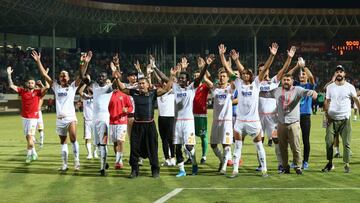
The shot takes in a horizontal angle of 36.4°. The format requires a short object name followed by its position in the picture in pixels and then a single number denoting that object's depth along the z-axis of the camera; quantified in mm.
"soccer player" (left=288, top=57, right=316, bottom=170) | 12828
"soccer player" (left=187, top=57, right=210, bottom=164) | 13664
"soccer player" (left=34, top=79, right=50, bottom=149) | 18922
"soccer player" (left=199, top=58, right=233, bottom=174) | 12234
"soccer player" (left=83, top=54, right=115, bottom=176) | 12578
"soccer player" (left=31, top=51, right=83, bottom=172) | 12688
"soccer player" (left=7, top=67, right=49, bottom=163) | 15030
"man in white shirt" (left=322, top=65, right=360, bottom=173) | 12141
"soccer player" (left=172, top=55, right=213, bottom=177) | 11930
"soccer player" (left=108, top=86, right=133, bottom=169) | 13008
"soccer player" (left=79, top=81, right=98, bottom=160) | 15491
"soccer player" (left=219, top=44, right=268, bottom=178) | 11633
